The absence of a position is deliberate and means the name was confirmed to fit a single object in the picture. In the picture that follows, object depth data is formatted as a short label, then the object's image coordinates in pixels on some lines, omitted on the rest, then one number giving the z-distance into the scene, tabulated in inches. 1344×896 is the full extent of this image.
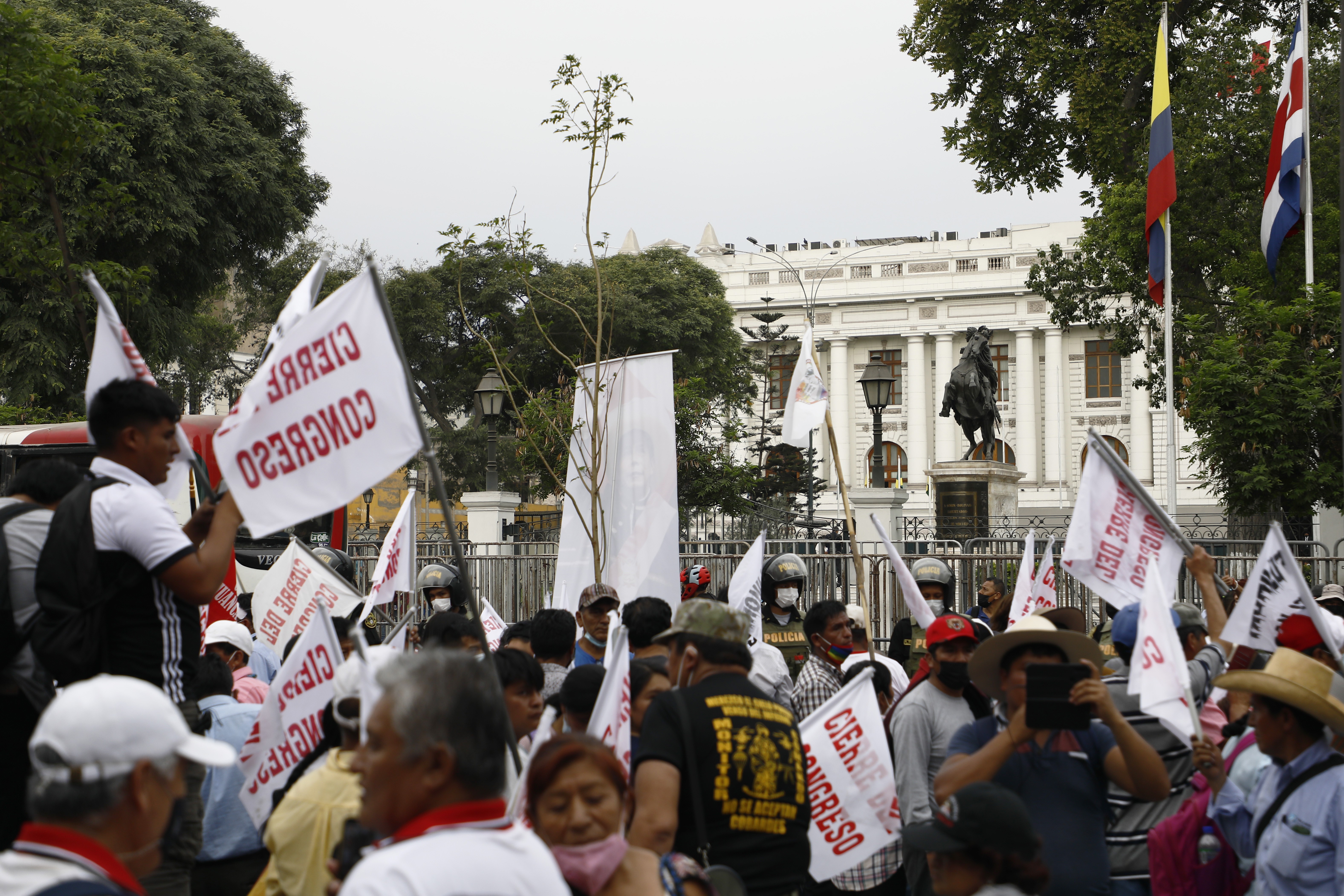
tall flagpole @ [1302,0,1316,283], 681.6
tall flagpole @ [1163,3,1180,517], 719.7
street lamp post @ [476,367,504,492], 733.9
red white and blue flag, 673.6
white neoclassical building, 2522.1
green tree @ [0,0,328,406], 871.1
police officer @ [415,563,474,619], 359.6
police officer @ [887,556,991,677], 312.5
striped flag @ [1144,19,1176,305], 685.3
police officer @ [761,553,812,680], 341.1
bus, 590.6
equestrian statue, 946.1
